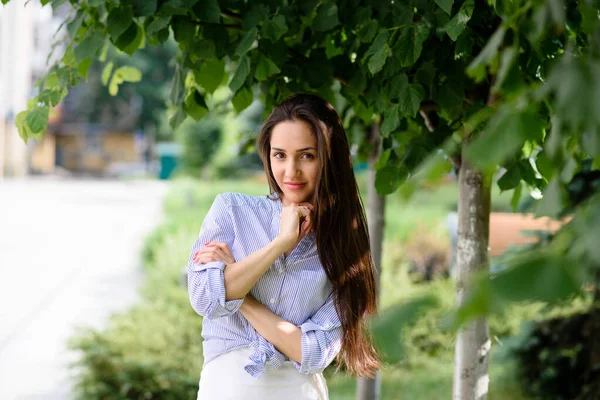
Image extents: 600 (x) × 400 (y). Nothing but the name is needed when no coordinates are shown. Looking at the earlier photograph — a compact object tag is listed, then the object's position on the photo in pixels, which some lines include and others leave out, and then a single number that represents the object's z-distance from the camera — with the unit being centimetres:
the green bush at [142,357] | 490
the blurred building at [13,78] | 3247
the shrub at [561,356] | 478
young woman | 196
